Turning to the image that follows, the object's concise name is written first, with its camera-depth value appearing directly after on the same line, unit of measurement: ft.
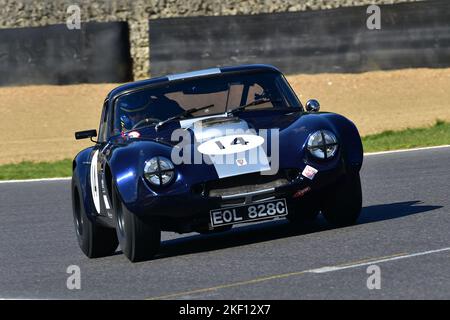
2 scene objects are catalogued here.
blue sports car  49.98
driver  57.77
